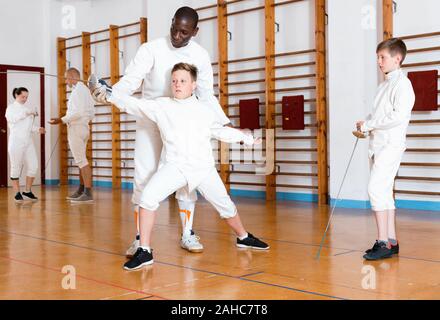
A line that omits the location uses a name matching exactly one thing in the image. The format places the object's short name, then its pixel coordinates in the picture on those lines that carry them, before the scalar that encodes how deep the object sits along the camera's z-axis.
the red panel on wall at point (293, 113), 6.56
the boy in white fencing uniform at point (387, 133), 3.09
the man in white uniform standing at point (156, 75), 3.12
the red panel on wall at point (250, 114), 7.04
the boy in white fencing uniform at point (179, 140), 2.97
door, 9.30
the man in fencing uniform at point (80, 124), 6.46
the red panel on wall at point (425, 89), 5.43
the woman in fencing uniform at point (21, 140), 6.78
